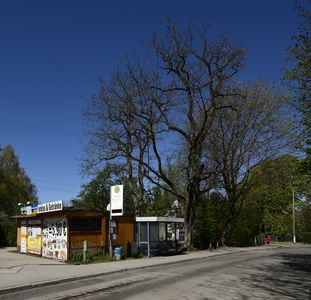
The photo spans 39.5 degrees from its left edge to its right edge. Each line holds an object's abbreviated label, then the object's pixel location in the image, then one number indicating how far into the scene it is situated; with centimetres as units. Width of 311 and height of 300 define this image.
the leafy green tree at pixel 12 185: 5708
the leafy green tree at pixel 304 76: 1783
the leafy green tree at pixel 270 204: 4241
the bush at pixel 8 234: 4053
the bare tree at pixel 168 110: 3575
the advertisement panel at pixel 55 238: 2472
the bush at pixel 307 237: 6225
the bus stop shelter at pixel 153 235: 2878
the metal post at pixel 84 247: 2393
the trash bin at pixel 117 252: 2552
